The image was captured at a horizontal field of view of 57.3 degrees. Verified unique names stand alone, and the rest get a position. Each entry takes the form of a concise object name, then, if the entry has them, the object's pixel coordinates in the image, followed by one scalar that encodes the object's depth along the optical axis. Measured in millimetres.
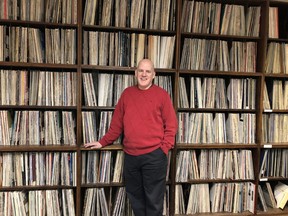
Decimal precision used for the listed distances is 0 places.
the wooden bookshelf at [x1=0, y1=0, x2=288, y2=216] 2127
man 2043
